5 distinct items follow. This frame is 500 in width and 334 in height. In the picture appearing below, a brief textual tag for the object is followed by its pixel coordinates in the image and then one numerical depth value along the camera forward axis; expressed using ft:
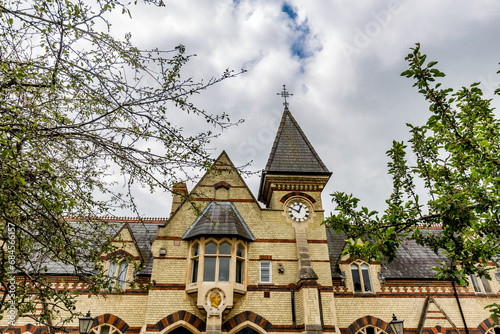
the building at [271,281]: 41.27
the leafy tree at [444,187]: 21.25
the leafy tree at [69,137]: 15.35
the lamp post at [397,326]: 37.13
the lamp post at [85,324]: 33.53
